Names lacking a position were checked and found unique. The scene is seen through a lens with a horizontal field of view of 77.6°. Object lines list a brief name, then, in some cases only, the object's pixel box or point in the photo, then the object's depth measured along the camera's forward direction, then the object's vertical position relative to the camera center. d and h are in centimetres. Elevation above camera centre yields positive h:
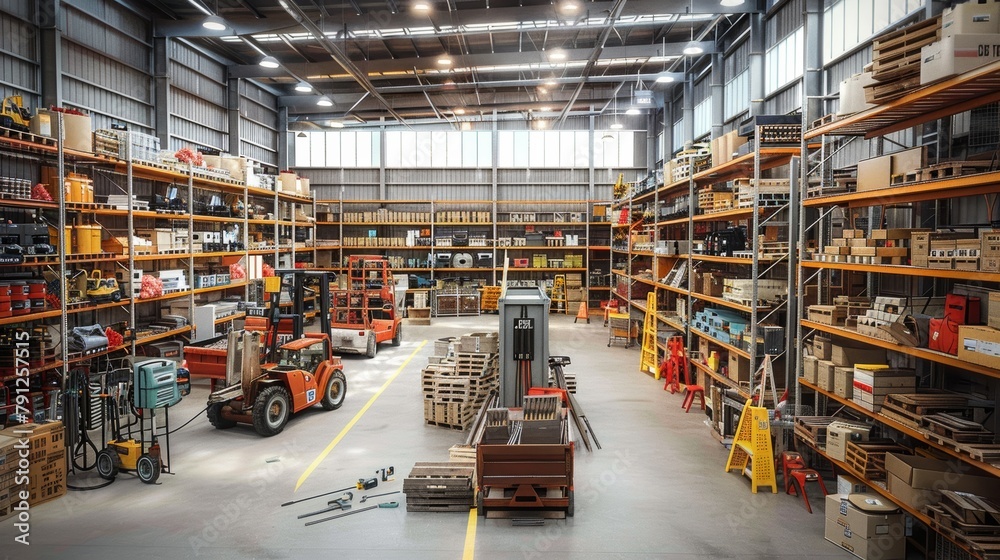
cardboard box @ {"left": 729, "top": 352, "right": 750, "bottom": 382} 1002 -177
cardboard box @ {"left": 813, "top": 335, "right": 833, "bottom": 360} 759 -108
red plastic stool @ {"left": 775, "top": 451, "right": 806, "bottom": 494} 744 -246
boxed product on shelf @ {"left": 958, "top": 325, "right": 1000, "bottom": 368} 497 -70
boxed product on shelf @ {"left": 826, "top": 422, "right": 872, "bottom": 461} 672 -193
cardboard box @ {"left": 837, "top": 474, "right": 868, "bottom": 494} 664 -244
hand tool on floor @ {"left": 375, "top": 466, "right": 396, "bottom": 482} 769 -268
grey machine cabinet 936 -128
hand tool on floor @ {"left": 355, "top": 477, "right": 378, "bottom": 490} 738 -267
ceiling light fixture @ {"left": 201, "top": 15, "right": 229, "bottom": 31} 1389 +535
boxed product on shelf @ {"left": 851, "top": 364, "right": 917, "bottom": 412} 646 -129
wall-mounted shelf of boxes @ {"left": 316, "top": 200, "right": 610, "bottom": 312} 2569 +89
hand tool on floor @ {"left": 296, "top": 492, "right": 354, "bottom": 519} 690 -273
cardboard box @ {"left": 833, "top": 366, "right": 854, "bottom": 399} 702 -139
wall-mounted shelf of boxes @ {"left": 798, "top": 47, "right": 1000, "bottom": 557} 524 -45
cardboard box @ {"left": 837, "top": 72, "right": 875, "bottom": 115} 682 +187
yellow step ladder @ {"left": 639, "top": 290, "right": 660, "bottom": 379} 1455 -196
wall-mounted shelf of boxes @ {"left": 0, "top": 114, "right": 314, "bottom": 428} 991 +32
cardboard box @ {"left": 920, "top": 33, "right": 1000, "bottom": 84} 504 +170
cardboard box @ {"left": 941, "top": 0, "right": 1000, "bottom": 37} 512 +200
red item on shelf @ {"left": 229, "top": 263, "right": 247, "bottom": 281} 1717 -36
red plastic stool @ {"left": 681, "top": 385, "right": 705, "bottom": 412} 1107 -244
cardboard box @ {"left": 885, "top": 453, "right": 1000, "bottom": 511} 557 -201
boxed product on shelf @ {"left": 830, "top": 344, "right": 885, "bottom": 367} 719 -111
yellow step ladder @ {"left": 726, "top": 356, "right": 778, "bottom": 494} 739 -227
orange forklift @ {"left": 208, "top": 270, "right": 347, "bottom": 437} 964 -194
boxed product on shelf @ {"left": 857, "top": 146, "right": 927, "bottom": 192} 645 +101
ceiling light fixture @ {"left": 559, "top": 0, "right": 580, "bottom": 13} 1351 +556
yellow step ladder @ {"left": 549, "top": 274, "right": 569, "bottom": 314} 2569 -128
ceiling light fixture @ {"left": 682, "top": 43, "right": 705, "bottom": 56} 1506 +511
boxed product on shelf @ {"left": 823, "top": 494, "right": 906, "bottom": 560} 575 -253
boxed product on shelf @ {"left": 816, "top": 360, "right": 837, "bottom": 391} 735 -138
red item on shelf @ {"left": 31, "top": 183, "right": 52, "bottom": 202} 1016 +108
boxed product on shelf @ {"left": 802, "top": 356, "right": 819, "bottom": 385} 775 -137
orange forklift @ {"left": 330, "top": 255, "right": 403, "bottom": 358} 1614 -173
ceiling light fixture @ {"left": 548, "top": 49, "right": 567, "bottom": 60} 1694 +562
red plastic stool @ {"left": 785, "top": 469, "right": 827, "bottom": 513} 706 -251
